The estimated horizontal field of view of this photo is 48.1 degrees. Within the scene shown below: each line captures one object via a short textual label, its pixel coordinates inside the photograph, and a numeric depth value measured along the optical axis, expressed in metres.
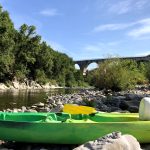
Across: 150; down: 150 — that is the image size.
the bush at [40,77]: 34.89
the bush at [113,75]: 15.53
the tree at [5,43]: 23.74
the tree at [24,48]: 29.61
